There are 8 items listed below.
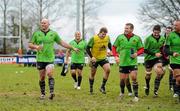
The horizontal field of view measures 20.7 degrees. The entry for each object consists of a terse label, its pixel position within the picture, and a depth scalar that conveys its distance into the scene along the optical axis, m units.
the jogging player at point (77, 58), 19.83
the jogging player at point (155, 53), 15.91
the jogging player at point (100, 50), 16.92
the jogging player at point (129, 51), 14.58
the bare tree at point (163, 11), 70.34
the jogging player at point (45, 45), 14.69
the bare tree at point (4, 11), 77.81
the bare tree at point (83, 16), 76.50
